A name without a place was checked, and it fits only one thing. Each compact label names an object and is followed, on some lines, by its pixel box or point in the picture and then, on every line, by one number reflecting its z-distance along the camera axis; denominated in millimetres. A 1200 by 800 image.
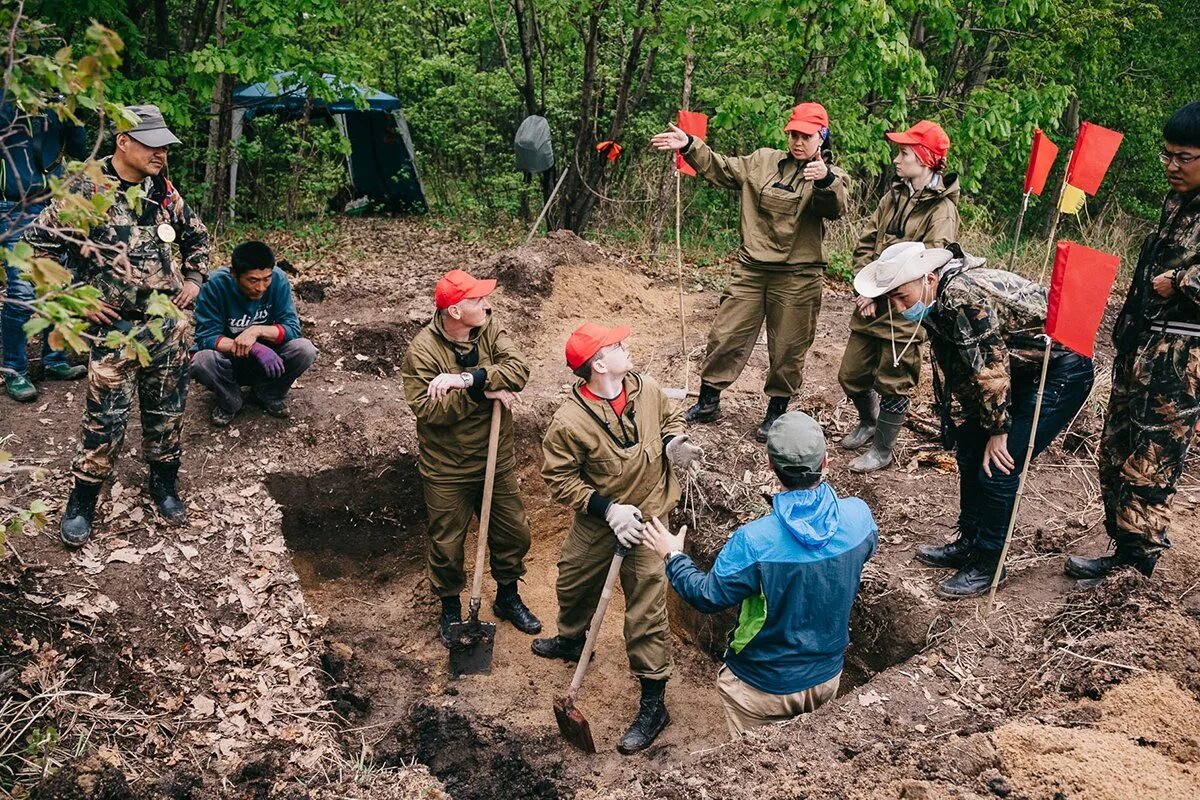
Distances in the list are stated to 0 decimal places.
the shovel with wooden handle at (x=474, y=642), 5379
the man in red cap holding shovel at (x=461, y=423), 4922
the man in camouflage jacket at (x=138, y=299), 4520
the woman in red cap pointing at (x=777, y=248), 5727
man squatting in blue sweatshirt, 5801
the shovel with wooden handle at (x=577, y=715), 4570
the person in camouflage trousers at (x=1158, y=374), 3945
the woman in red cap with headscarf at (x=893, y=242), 5473
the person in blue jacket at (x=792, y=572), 3332
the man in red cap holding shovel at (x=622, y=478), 4375
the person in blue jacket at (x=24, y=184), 5791
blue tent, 12508
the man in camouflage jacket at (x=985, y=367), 4078
